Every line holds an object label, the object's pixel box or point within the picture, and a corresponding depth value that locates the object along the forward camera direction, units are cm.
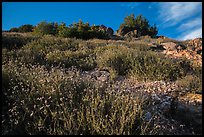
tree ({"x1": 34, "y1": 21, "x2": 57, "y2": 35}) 1088
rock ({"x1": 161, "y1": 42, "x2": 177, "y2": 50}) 682
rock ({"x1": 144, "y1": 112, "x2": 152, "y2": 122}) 208
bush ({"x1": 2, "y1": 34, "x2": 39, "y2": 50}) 553
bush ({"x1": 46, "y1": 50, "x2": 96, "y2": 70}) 402
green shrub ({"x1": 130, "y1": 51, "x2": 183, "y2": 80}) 348
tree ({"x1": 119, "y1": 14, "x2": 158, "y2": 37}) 1649
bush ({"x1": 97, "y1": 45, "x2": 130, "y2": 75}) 384
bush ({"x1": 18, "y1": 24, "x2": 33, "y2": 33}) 1470
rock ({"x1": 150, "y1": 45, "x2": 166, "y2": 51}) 694
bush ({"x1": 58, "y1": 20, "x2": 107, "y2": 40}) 908
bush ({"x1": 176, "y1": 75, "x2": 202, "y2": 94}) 301
